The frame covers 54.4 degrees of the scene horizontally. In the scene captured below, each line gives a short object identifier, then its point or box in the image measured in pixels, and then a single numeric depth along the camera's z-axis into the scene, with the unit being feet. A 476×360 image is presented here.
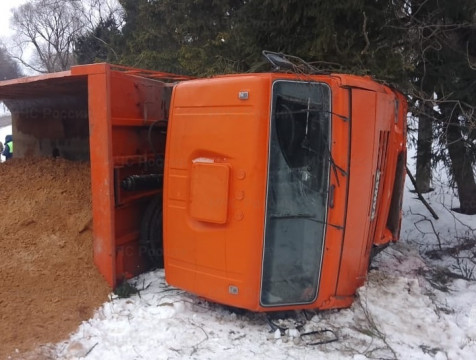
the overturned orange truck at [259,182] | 11.62
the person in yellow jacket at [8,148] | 33.19
